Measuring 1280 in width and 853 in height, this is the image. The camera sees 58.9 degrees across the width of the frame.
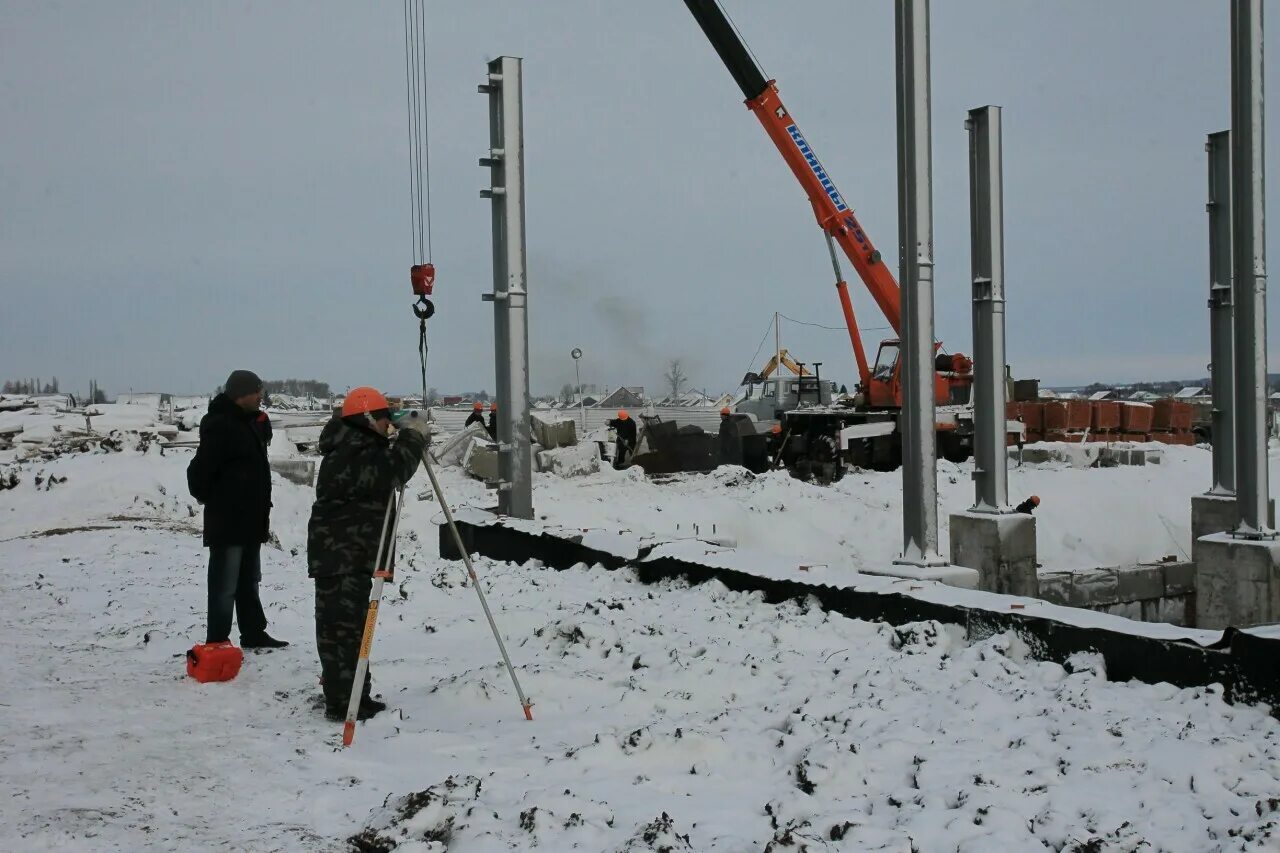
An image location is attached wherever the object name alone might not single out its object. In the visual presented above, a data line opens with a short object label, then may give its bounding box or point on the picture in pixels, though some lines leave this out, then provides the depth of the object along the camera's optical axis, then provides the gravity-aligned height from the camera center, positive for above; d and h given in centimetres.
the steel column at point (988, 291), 1162 +126
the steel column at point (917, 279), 852 +103
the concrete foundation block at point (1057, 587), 1423 -221
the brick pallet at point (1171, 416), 3052 -17
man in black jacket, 694 -40
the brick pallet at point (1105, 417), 2800 -16
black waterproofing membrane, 520 -123
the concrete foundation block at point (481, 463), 2367 -92
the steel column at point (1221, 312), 1360 +117
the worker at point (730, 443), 2594 -63
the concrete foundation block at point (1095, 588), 1451 -230
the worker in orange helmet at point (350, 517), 573 -49
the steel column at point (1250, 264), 1090 +143
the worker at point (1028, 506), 1239 -103
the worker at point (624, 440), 2673 -54
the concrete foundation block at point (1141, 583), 1502 -231
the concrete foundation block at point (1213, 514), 1334 -125
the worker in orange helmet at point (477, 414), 2536 +11
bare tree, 7786 +225
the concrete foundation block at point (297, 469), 1991 -85
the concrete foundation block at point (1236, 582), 1137 -177
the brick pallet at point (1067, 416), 2747 -12
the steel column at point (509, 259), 1203 +170
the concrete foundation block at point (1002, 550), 1181 -146
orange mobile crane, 2095 +200
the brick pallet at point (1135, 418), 2895 -20
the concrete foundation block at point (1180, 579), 1538 -230
